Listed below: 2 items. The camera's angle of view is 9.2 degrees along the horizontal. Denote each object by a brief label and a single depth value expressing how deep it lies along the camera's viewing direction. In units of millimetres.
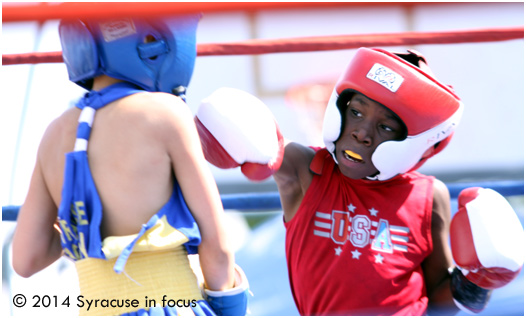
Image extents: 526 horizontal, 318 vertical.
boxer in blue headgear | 6460
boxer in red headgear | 6762
